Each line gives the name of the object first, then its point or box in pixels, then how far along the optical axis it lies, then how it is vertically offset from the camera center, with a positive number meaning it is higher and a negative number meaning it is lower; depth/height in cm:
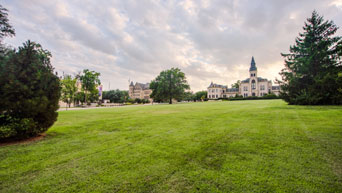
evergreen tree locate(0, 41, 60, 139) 456 +27
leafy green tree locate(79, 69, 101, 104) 4472 +628
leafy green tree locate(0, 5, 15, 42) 522 +279
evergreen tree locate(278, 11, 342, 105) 1666 +399
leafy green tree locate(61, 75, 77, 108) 4021 +362
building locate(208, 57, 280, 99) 7387 +698
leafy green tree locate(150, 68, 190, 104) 5014 +510
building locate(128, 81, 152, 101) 11180 +694
